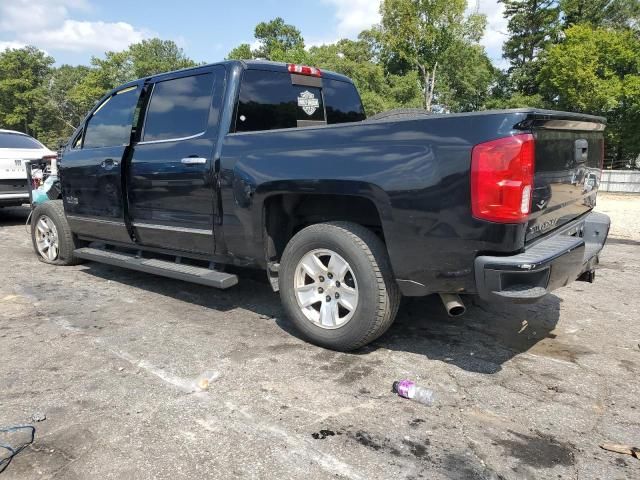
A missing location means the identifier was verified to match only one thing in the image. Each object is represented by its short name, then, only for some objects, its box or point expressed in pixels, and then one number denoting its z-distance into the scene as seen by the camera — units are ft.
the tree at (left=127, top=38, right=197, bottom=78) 204.77
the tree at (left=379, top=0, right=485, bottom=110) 140.15
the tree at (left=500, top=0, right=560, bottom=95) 129.08
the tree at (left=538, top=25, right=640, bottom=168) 99.76
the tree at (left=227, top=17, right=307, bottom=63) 222.28
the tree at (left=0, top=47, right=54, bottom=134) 186.39
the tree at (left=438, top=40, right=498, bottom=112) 142.92
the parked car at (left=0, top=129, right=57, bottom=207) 29.91
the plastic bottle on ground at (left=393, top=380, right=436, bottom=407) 9.44
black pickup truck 9.13
